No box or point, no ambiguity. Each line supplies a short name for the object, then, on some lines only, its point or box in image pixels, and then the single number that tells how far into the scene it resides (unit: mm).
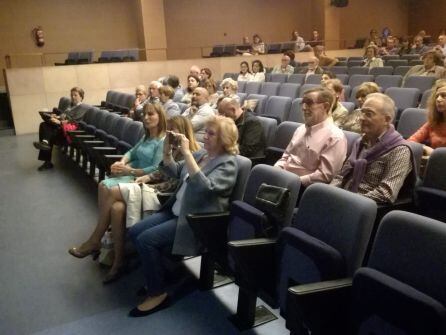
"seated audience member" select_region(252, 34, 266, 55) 11856
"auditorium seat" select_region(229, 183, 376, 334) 1568
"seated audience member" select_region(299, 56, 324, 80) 7451
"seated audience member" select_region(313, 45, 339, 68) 8641
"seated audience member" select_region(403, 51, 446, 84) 5493
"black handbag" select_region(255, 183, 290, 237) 1881
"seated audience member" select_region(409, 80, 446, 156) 2844
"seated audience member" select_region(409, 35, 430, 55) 11137
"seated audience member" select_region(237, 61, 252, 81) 8289
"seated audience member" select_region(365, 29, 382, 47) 12068
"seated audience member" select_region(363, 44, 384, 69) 7954
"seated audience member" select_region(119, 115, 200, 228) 2723
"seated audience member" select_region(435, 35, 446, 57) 8858
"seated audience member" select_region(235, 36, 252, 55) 11761
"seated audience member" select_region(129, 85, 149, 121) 6003
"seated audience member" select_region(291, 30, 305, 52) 13031
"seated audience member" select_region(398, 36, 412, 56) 11648
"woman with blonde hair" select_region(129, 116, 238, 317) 2306
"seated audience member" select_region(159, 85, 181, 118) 4953
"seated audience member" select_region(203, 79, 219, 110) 5277
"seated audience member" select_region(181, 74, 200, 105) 6027
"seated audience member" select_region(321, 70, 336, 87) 5345
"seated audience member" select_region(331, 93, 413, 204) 2131
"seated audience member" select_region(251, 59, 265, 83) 8109
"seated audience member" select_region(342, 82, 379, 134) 3534
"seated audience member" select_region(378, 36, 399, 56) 11128
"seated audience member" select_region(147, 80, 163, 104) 5548
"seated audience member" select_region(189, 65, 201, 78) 6924
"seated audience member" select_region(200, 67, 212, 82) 7044
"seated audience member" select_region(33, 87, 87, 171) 5660
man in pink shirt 2621
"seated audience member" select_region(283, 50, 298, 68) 9191
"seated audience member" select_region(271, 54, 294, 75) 8704
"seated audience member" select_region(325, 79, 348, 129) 3732
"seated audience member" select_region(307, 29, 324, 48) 13842
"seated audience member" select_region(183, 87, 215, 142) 4117
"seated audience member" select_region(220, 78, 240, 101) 4926
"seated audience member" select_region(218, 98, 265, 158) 3533
